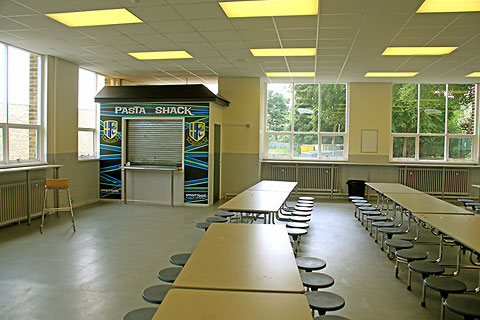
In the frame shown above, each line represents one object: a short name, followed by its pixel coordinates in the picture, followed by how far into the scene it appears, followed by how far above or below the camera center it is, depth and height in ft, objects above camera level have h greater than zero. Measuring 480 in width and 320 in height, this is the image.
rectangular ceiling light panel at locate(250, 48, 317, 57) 24.07 +6.77
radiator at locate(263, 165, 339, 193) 35.70 -1.99
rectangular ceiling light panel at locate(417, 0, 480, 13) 15.83 +6.53
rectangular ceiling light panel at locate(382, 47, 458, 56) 23.18 +6.71
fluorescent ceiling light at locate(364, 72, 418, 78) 30.99 +6.92
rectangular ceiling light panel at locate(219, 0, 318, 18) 16.40 +6.63
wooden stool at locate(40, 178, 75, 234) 21.39 -1.85
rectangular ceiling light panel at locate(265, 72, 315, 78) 31.73 +6.97
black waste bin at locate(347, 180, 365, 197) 33.71 -2.79
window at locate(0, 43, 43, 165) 22.70 +2.83
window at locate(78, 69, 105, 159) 30.46 +3.24
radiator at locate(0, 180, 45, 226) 21.50 -3.00
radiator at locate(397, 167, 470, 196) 34.58 -2.15
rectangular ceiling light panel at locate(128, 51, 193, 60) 25.14 +6.78
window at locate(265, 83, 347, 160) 36.78 +3.42
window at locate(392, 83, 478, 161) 35.88 +3.40
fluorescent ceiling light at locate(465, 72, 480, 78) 30.37 +6.88
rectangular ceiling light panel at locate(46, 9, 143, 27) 17.84 +6.63
